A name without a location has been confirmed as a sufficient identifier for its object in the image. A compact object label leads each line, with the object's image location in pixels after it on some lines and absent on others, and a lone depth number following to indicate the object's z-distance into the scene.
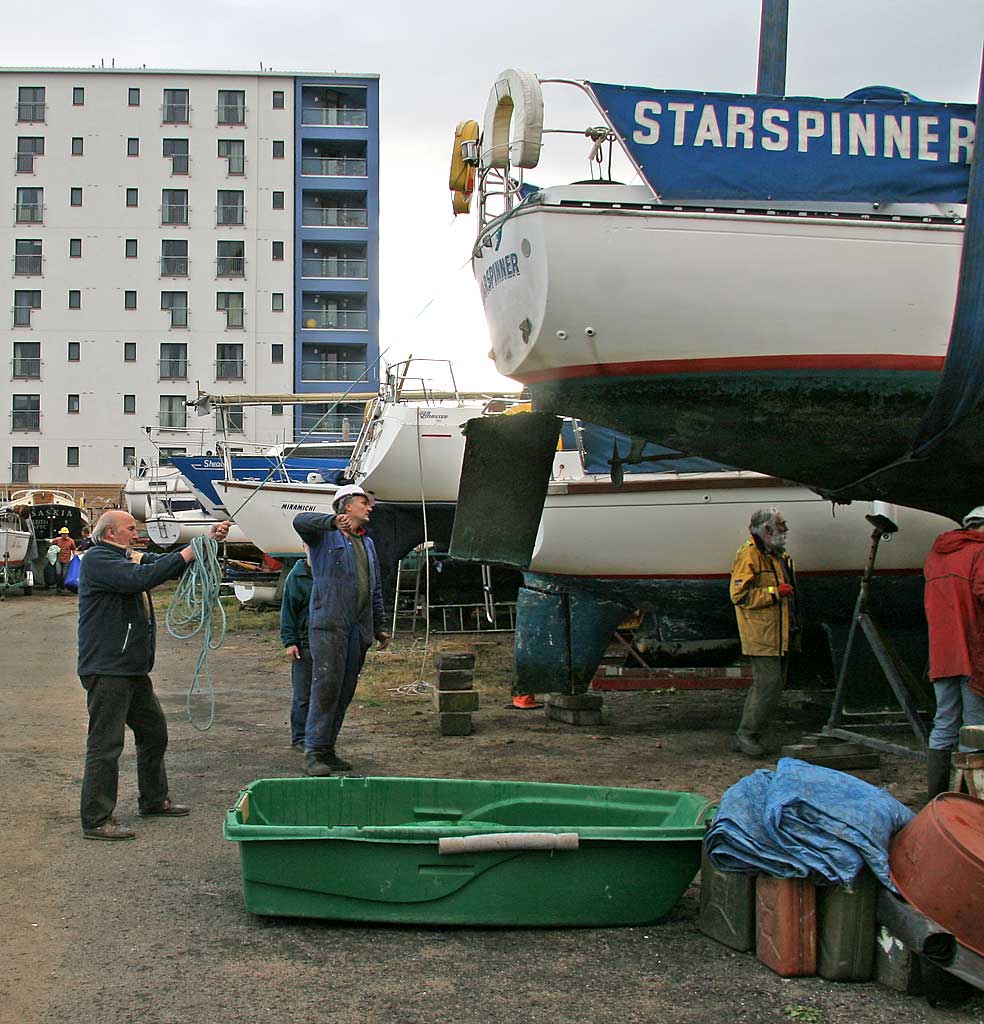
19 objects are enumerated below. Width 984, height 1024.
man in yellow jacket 8.21
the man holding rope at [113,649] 6.05
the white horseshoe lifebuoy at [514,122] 6.68
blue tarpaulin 4.24
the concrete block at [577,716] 9.67
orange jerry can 4.29
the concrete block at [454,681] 9.11
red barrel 3.94
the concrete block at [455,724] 9.09
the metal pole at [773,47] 9.57
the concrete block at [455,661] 9.45
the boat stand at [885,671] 7.47
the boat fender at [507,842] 4.59
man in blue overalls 7.39
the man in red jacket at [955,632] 6.03
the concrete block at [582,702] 9.70
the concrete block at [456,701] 9.03
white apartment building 53.28
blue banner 6.44
